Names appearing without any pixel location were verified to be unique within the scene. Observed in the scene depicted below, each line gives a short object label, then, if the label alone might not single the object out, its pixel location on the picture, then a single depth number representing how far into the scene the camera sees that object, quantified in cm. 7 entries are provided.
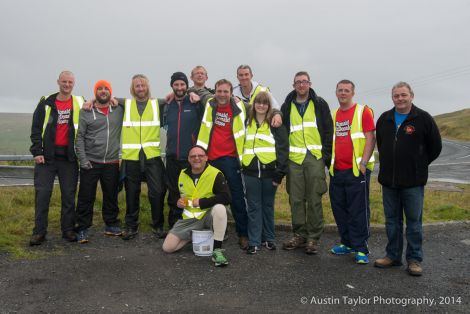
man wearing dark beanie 632
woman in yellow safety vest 591
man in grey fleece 623
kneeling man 573
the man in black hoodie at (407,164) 528
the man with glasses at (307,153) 594
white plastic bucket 577
